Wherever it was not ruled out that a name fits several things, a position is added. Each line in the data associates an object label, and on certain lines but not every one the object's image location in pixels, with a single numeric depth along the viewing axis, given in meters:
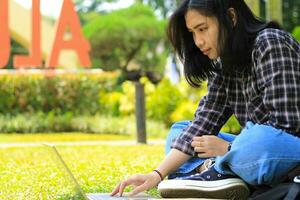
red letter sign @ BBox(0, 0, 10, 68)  13.70
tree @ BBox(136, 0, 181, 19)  26.45
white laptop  2.66
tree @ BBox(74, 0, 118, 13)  35.94
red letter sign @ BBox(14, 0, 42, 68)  14.27
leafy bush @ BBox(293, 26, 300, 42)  9.74
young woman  2.99
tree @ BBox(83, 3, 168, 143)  23.64
